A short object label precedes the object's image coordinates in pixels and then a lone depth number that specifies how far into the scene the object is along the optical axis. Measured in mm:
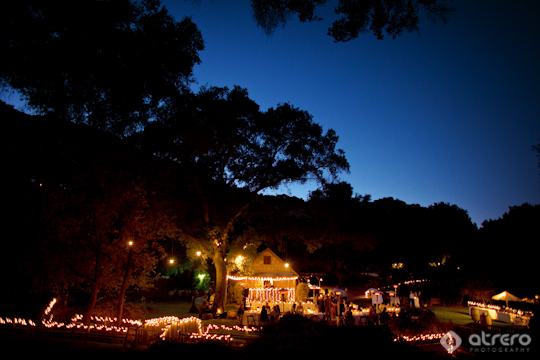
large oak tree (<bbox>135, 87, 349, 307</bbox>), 17484
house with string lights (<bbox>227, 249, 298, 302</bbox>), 25031
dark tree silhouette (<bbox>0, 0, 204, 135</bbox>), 5820
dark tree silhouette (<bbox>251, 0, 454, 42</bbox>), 5832
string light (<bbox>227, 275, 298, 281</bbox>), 24828
